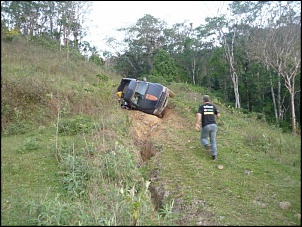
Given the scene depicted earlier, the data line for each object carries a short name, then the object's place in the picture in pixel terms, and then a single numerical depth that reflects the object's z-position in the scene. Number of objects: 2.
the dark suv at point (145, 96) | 11.96
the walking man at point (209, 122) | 7.43
